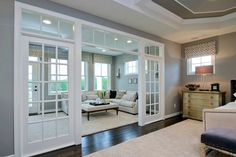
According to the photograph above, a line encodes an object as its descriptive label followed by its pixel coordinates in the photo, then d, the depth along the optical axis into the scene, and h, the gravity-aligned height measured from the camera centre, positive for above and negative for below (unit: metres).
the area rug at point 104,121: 4.16 -1.36
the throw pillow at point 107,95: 7.67 -0.80
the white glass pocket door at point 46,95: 2.65 -0.30
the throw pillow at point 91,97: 7.03 -0.83
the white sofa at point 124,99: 5.93 -0.90
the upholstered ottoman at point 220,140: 2.09 -0.91
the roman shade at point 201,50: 5.11 +1.08
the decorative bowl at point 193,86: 5.29 -0.24
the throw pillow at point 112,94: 7.77 -0.79
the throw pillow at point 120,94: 7.42 -0.73
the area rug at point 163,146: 2.66 -1.35
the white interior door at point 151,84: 4.56 -0.16
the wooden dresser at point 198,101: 4.58 -0.73
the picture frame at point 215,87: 4.76 -0.25
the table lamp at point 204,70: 4.72 +0.31
